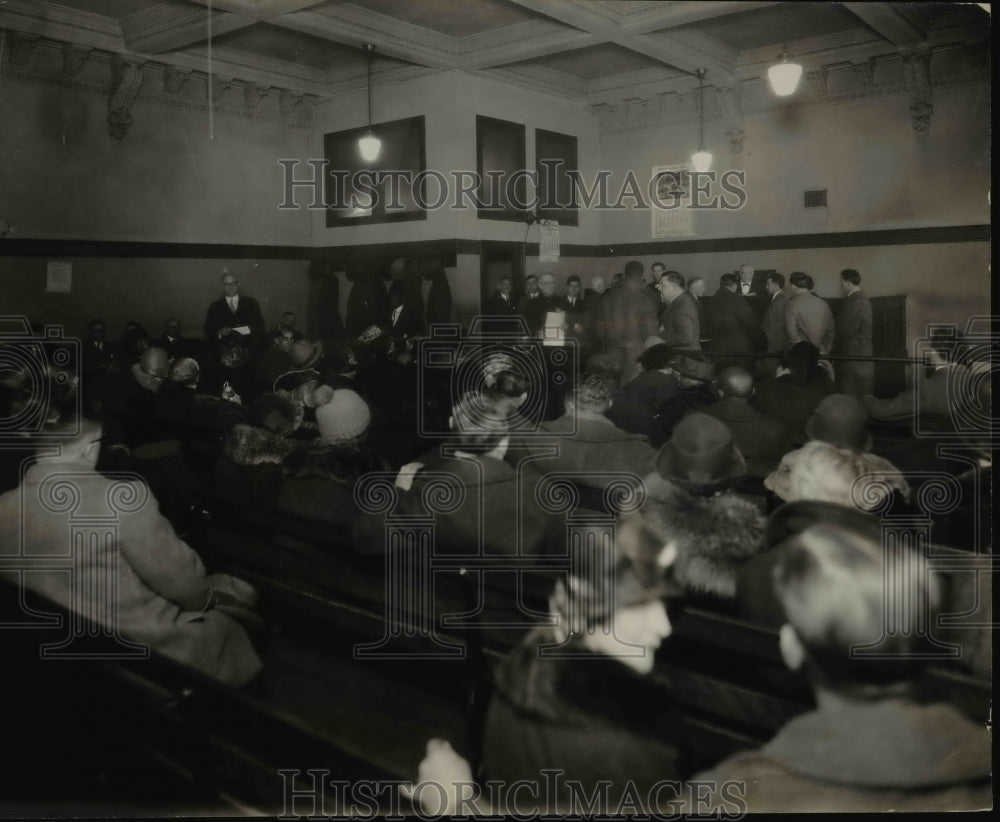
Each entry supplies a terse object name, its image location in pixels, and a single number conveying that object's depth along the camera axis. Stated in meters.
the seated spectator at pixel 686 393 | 5.11
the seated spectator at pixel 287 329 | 5.95
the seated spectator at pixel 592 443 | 3.54
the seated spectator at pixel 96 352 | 6.45
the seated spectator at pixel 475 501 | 3.24
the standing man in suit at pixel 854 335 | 7.59
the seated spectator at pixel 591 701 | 2.19
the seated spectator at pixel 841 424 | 3.35
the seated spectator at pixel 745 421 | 4.37
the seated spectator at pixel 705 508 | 2.66
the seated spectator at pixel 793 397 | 5.15
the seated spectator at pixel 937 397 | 3.96
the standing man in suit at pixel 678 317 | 6.67
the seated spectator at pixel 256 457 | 3.55
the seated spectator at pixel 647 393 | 4.80
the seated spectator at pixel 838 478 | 2.78
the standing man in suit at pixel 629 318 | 6.73
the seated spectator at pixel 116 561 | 2.66
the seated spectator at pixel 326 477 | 3.38
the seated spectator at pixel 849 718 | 2.13
